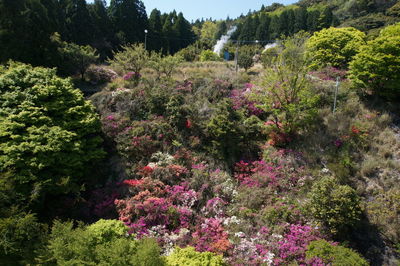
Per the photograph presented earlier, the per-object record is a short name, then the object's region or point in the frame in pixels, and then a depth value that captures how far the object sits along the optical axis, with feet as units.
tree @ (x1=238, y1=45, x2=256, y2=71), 63.66
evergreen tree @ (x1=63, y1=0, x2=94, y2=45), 92.94
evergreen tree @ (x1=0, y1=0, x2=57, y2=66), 47.98
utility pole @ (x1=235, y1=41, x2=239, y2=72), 65.82
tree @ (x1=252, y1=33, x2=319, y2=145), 38.34
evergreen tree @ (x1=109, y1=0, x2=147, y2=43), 111.14
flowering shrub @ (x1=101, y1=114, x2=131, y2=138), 39.60
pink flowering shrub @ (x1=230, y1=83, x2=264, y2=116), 46.03
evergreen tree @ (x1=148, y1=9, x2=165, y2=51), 124.16
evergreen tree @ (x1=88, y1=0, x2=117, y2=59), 99.81
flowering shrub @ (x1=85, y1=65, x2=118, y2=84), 58.39
